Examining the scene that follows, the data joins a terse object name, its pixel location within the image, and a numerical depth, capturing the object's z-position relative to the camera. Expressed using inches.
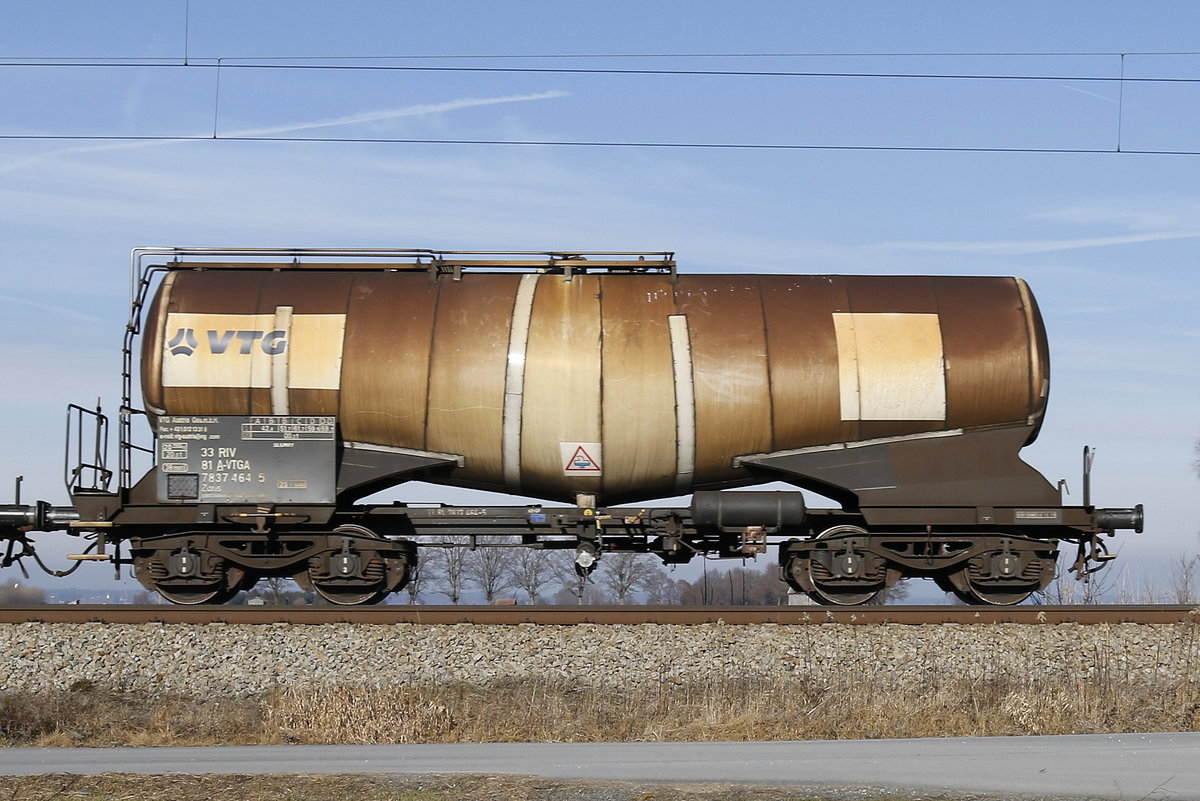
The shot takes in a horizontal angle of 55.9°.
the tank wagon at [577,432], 584.1
